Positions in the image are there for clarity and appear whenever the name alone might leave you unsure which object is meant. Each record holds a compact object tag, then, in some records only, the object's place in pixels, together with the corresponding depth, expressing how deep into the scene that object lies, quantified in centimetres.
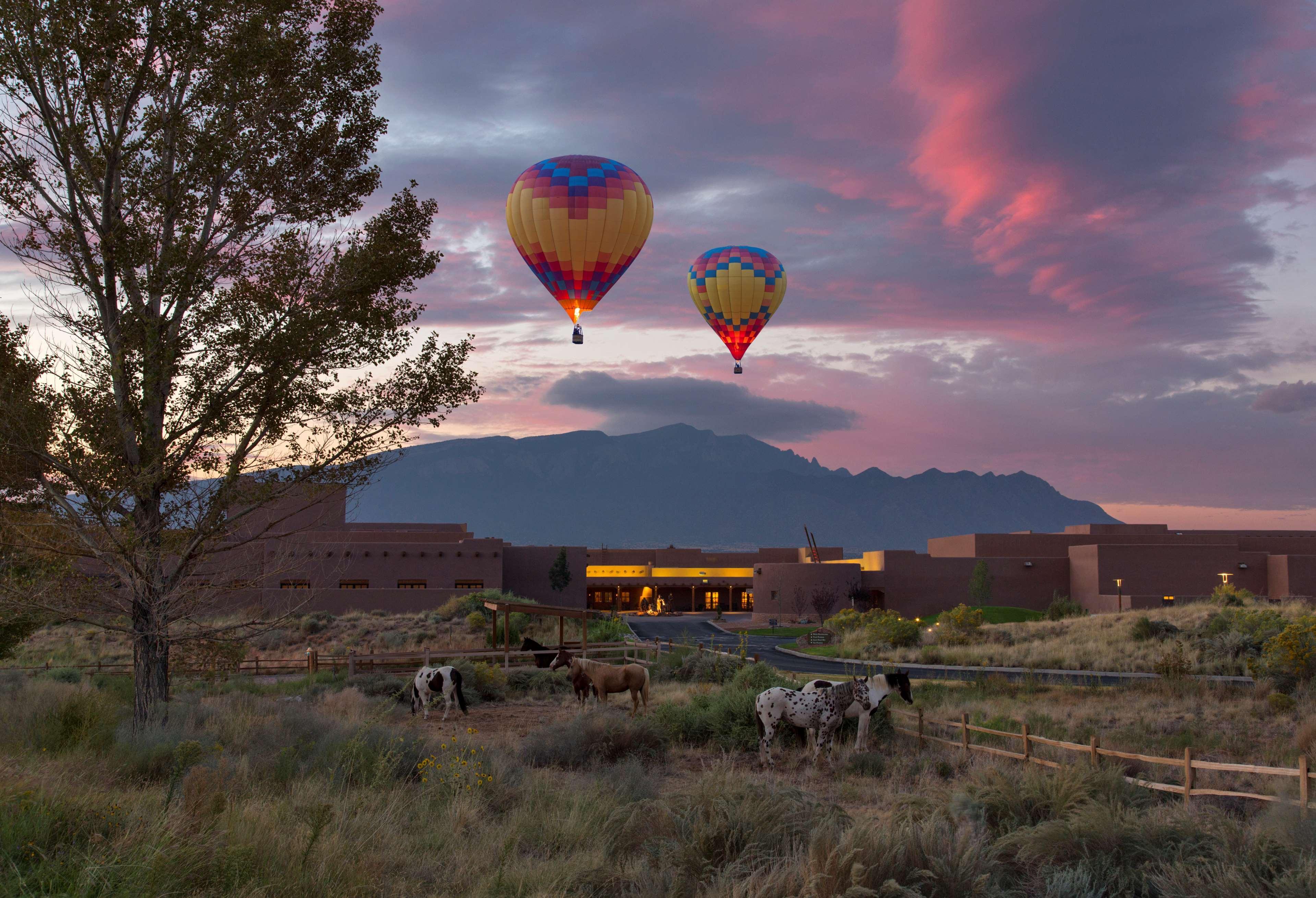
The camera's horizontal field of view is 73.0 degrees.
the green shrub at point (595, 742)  1562
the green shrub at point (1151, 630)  3888
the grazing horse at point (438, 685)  2277
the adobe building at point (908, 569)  7038
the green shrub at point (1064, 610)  6675
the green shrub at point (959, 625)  4794
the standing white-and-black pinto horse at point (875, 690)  1738
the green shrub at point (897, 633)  4844
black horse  3256
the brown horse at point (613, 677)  2227
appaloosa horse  1706
